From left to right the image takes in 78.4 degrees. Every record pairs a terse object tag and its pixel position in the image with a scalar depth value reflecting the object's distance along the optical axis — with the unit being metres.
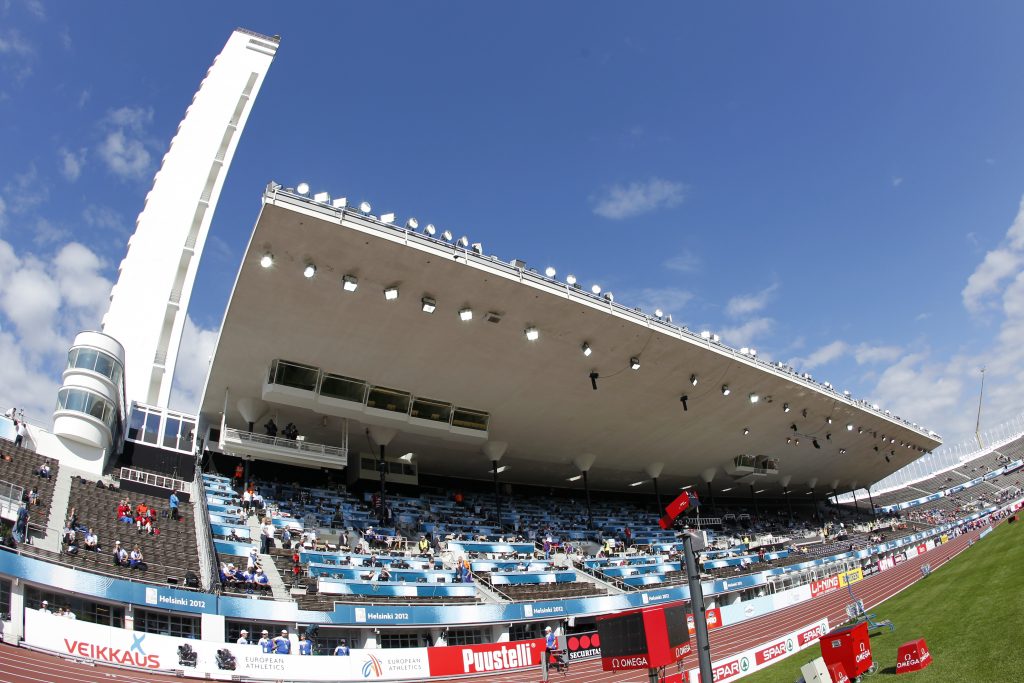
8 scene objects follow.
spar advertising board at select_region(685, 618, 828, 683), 18.94
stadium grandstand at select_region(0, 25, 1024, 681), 19.11
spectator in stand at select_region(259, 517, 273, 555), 24.84
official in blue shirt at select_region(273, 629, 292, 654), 17.70
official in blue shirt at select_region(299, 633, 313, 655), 18.53
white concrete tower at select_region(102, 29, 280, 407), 39.44
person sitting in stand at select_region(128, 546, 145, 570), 19.19
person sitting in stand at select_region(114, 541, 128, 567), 18.94
